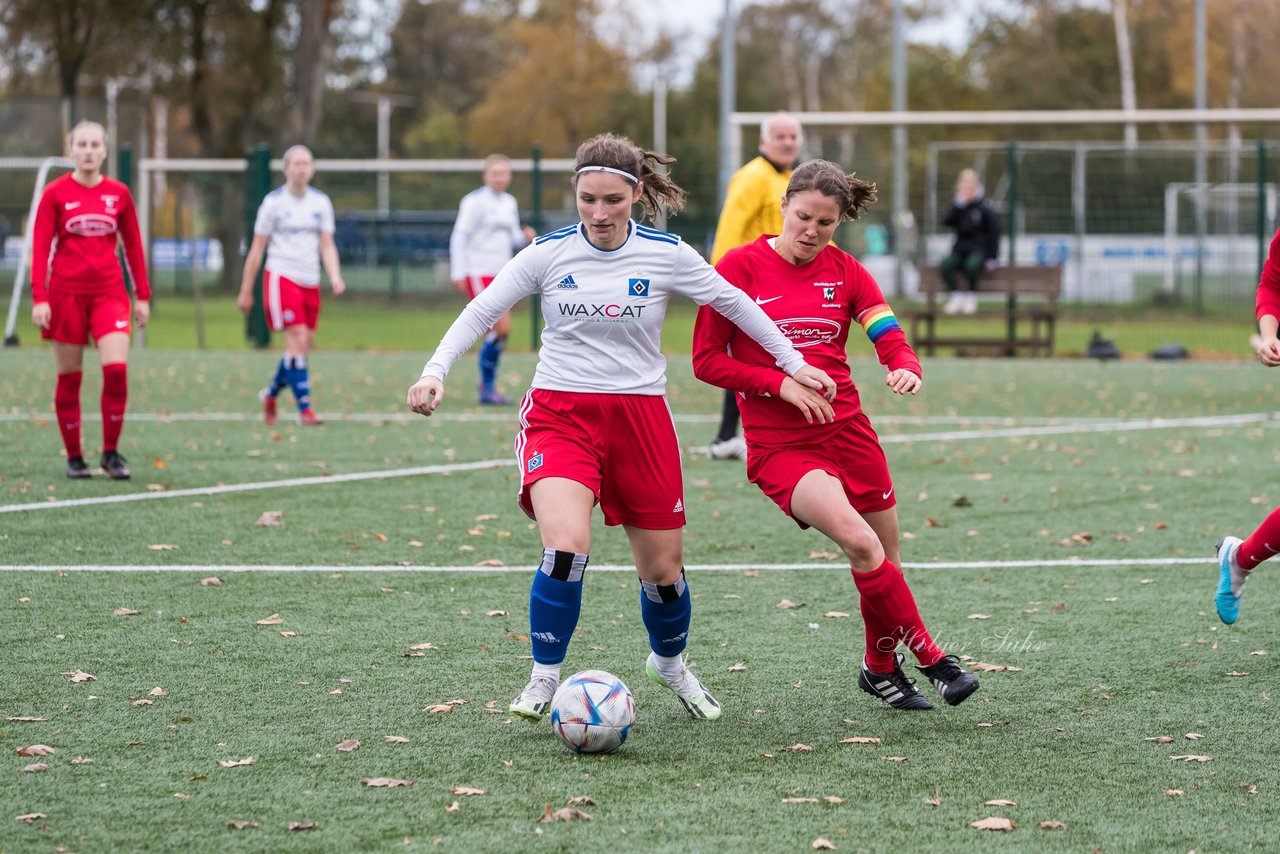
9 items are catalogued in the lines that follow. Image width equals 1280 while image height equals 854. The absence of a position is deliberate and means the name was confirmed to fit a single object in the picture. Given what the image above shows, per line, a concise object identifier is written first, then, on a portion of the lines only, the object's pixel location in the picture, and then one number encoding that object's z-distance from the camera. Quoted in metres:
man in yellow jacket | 19.77
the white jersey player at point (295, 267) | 25.33
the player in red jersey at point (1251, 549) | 11.57
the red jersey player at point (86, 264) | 18.61
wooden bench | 41.22
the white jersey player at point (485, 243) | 28.78
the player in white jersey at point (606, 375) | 9.62
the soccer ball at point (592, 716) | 9.13
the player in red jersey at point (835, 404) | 9.88
